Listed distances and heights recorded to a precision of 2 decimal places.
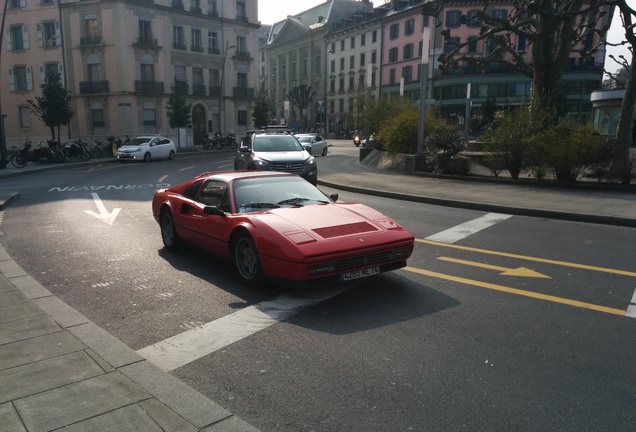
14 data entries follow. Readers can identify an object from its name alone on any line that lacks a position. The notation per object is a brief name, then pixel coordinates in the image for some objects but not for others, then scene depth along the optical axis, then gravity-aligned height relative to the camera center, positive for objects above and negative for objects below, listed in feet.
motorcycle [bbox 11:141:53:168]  94.79 -6.01
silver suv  49.62 -2.95
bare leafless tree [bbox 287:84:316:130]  200.03 +12.07
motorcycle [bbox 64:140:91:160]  105.29 -5.75
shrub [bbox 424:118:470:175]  58.39 -2.51
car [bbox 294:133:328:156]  111.96 -3.63
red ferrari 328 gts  17.90 -4.05
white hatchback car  102.78 -5.27
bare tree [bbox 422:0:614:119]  63.52 +13.05
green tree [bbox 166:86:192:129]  154.40 +4.18
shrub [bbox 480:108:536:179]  50.75 -1.22
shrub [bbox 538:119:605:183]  47.06 -1.75
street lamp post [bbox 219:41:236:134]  188.75 +7.91
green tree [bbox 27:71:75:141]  119.96 +5.00
